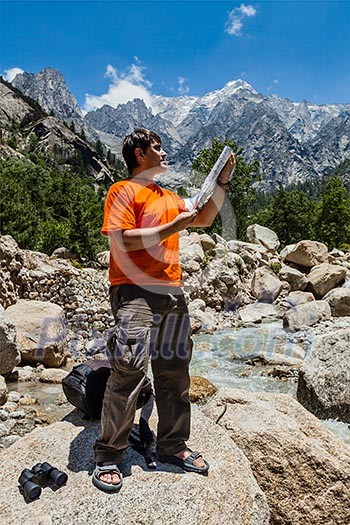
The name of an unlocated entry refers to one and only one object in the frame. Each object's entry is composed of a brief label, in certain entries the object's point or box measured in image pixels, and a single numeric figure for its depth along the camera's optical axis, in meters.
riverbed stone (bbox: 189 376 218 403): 7.90
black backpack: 3.92
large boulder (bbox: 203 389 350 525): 3.79
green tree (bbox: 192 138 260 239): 34.05
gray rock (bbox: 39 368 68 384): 8.51
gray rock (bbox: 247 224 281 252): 27.86
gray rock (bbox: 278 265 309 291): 19.98
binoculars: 2.90
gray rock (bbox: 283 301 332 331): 14.73
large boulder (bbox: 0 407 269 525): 2.71
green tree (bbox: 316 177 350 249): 36.97
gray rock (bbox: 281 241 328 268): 23.20
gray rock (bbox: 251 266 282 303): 19.09
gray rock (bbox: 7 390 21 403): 7.41
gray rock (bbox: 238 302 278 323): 16.27
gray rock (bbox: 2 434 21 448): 5.86
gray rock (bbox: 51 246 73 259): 23.73
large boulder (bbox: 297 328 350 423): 6.91
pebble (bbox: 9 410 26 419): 6.82
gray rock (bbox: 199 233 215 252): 19.66
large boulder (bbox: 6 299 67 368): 9.34
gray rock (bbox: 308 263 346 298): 19.38
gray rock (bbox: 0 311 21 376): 7.72
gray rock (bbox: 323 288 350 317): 16.06
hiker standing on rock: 2.90
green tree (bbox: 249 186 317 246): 41.03
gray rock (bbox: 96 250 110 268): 18.47
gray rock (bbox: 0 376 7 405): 7.06
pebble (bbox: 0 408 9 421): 6.70
